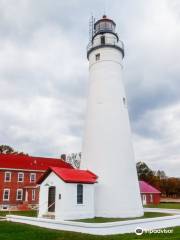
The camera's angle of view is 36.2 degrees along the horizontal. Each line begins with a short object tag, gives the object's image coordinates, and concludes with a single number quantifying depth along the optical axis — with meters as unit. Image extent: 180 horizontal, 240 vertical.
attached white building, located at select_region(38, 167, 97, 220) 17.20
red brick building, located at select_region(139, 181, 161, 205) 42.09
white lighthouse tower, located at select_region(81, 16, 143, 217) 18.88
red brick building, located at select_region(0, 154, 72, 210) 34.50
